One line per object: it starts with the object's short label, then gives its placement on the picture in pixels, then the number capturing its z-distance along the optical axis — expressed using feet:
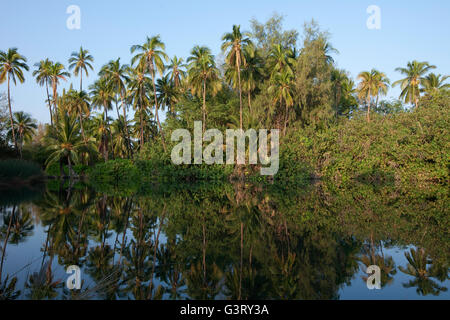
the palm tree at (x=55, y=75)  147.23
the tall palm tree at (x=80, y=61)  153.79
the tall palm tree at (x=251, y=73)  114.73
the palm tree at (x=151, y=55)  115.34
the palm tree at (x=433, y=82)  145.91
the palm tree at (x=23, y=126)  165.37
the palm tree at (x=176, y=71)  144.92
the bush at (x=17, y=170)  92.25
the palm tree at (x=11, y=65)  130.41
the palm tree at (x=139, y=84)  127.95
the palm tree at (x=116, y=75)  133.39
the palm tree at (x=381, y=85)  156.44
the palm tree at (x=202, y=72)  113.91
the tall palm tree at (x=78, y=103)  147.95
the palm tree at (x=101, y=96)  146.92
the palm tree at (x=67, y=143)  131.85
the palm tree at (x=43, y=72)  148.05
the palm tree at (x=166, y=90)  148.82
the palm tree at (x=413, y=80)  151.64
